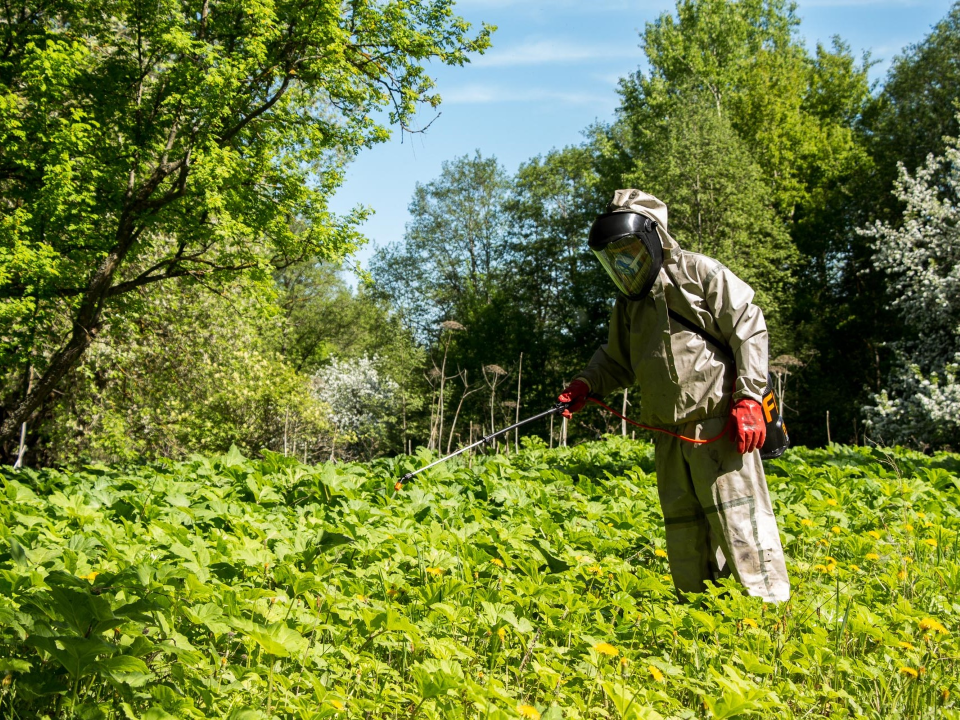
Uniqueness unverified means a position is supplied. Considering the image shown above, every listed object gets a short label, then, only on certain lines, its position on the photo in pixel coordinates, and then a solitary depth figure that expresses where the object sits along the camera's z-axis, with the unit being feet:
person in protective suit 12.90
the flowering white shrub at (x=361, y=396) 118.62
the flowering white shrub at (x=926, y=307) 62.23
